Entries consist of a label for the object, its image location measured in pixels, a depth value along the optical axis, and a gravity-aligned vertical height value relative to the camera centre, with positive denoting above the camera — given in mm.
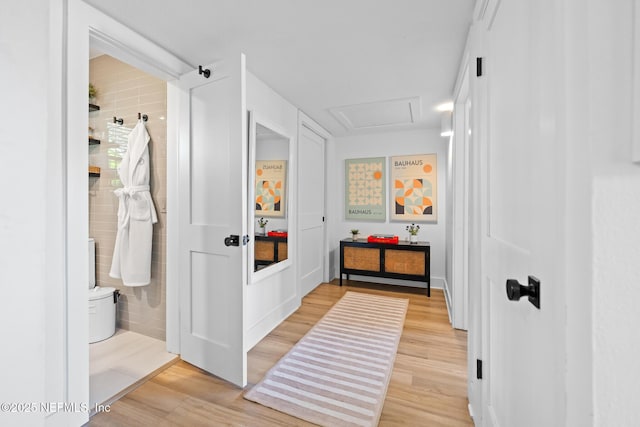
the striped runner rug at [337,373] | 1577 -1141
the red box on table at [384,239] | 3787 -385
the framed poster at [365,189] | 4199 +373
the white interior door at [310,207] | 3363 +65
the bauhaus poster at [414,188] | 3918 +365
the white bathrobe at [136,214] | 2236 -22
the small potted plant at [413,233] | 3771 -289
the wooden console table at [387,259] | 3602 -660
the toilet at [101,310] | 2270 -846
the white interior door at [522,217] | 629 -15
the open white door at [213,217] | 1757 -38
